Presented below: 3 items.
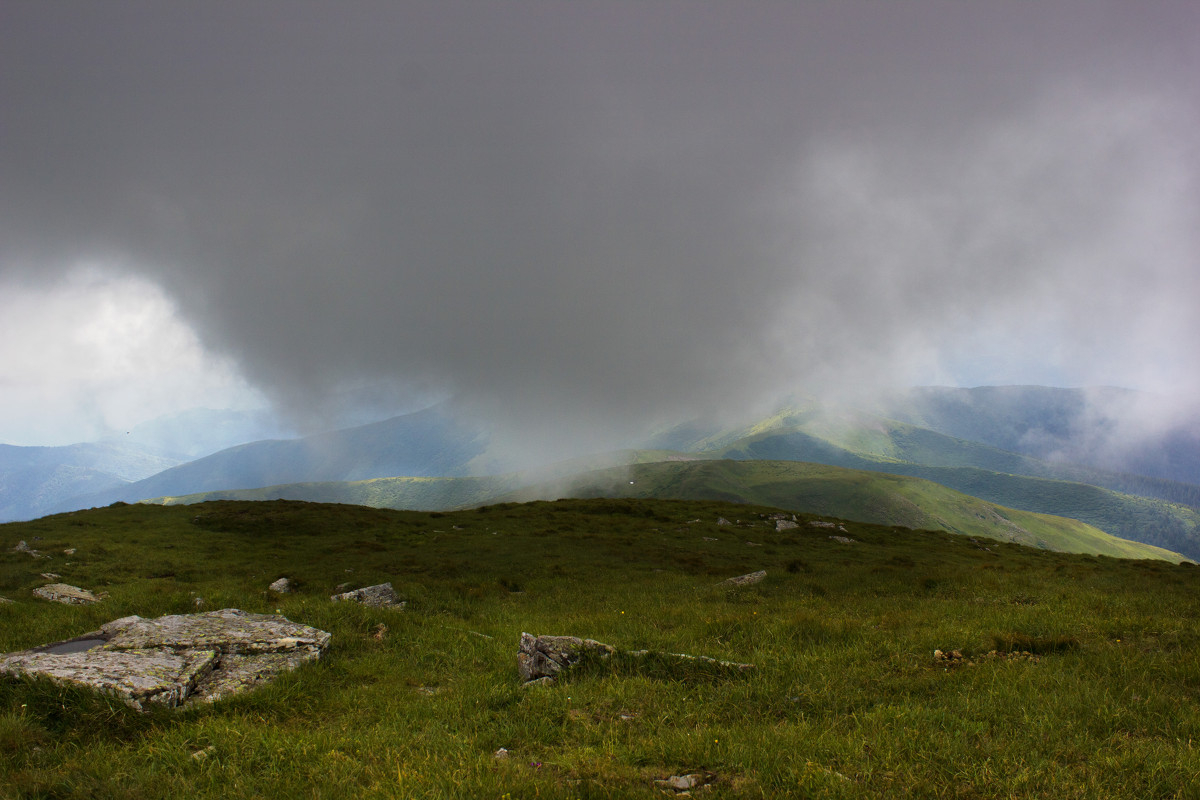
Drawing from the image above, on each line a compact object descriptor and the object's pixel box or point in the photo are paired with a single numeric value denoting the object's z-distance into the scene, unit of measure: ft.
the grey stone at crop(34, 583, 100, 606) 70.99
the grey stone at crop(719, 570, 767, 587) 80.53
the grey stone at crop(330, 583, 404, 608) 64.54
